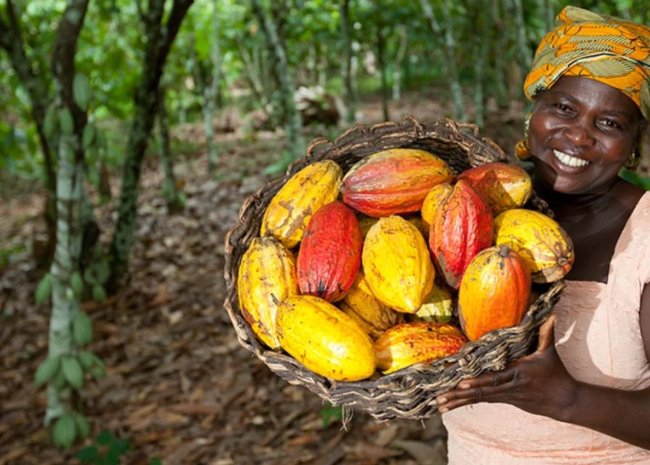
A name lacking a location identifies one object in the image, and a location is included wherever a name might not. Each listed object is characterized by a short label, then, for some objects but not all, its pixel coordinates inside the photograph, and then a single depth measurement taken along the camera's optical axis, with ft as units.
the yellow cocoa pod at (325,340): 3.61
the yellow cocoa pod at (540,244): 3.83
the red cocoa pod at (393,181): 4.47
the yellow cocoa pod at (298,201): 4.54
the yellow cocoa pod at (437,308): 4.21
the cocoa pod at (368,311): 4.27
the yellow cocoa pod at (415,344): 3.64
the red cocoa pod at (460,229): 3.91
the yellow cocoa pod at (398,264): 3.91
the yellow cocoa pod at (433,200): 4.22
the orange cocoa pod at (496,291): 3.55
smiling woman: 4.01
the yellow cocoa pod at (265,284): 4.04
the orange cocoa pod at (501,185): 4.22
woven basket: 3.36
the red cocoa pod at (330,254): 4.11
